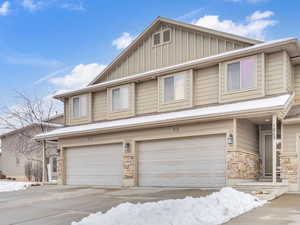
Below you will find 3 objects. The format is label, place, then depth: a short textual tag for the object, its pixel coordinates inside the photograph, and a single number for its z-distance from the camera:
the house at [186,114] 11.93
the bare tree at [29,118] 26.69
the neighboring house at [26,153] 27.25
